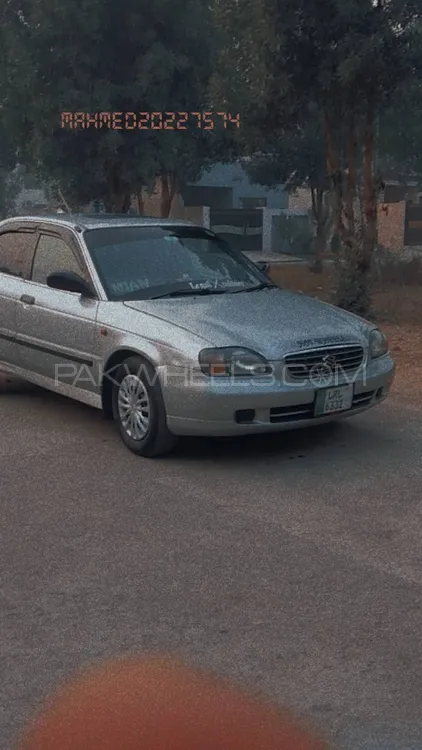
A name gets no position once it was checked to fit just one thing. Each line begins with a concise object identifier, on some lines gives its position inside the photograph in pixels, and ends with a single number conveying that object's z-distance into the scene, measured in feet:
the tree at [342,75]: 37.50
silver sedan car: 19.40
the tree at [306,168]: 79.82
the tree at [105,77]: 53.42
